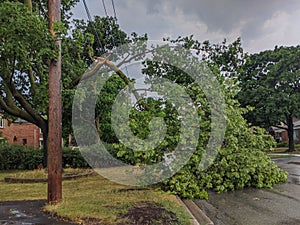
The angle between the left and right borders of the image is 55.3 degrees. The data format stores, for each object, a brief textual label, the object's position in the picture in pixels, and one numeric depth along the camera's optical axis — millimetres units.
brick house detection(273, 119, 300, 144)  33747
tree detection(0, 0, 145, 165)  5523
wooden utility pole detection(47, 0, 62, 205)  5285
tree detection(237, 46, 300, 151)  21656
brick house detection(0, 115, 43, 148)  25359
